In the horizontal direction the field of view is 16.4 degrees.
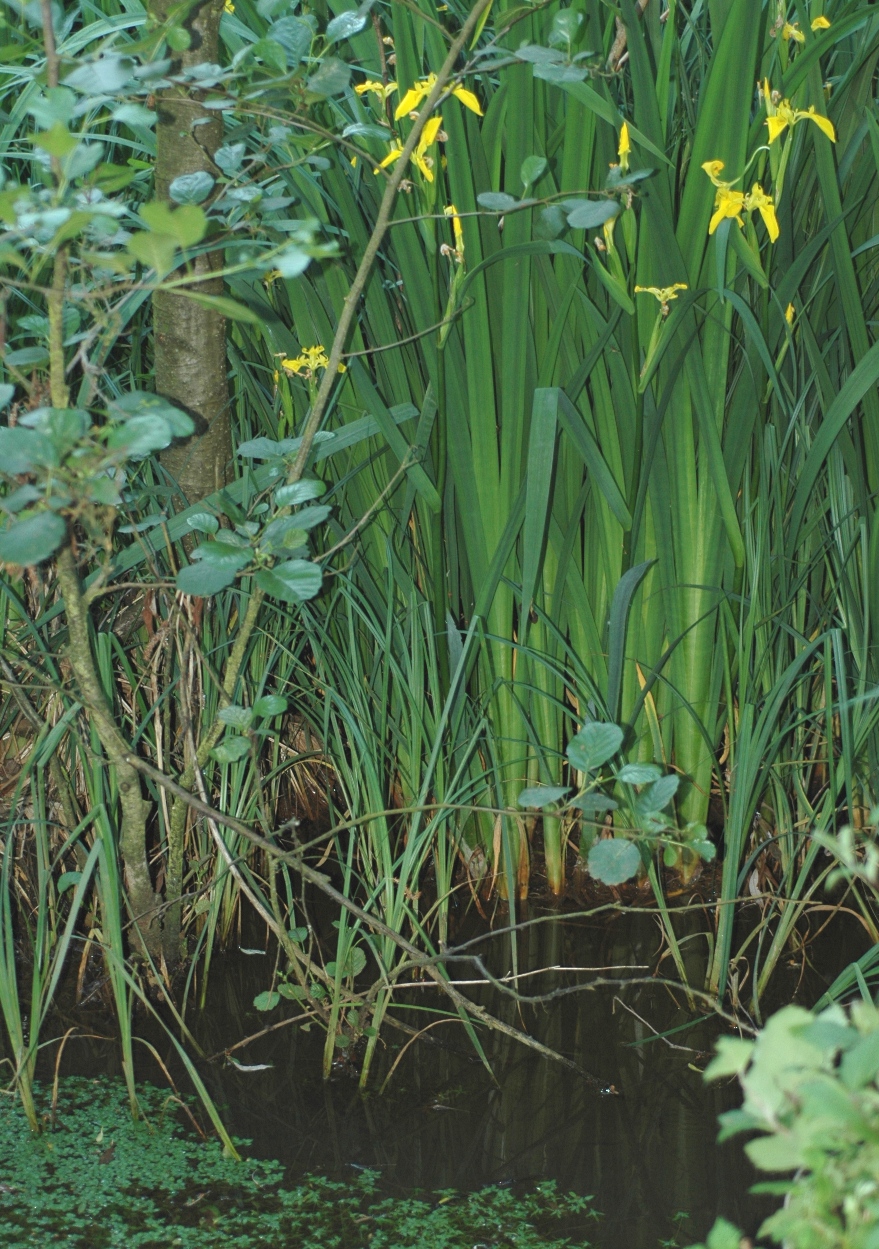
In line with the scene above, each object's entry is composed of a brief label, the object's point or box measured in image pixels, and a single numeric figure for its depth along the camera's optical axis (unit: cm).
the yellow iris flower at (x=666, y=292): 355
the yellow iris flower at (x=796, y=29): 349
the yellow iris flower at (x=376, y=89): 362
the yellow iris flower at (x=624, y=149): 347
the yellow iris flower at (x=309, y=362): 366
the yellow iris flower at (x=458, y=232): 358
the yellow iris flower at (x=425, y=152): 346
